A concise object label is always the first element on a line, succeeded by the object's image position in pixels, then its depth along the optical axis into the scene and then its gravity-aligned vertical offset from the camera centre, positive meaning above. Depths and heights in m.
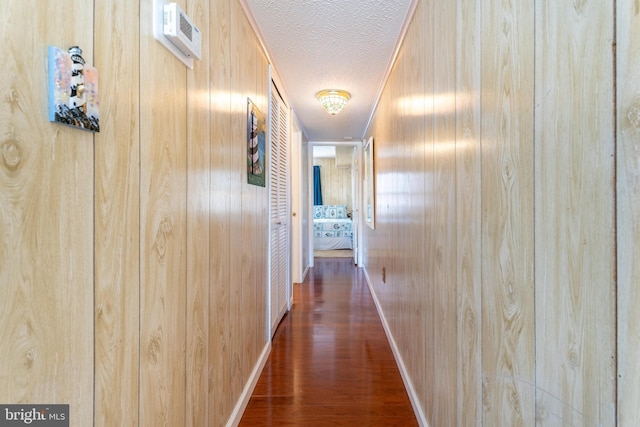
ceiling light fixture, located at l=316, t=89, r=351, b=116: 2.98 +1.16
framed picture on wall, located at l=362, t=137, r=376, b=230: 3.69 +0.36
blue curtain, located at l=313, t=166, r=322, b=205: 8.76 +0.74
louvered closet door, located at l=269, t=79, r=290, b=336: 2.59 +0.04
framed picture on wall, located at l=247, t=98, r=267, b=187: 1.87 +0.45
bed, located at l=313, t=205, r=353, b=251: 7.12 -0.49
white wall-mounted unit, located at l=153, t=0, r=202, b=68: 0.89 +0.58
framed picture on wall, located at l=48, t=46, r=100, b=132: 0.56 +0.24
